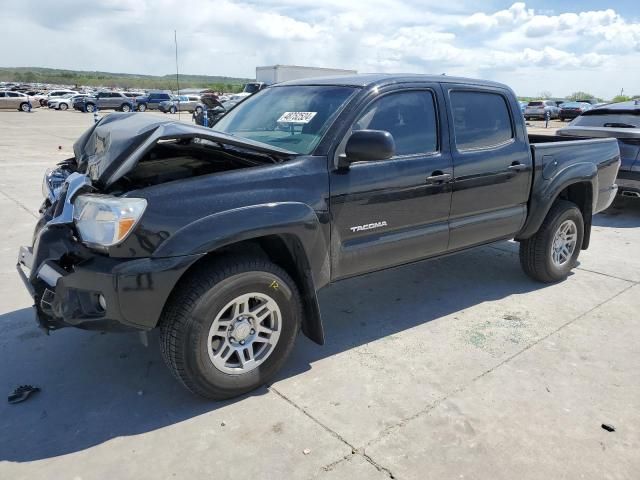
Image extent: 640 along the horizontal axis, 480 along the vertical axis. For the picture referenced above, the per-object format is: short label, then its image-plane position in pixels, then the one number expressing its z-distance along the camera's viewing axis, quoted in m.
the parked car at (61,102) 45.03
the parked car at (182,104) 41.72
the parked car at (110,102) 41.31
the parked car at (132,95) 45.47
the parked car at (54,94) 47.78
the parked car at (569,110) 37.18
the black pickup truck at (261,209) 2.69
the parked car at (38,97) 47.32
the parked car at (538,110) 36.38
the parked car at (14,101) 39.97
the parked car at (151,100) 43.47
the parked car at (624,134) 7.58
